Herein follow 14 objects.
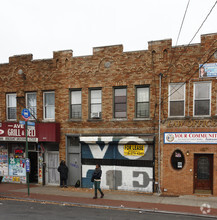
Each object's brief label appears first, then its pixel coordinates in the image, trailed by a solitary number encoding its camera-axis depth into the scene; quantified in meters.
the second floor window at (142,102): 12.46
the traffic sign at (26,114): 11.60
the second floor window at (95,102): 13.31
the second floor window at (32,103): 14.60
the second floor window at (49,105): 14.35
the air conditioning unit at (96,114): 13.09
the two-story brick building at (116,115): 11.45
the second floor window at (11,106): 15.22
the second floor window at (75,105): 13.75
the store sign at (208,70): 11.15
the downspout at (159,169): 11.85
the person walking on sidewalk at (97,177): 10.86
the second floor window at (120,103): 12.85
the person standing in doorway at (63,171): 13.10
